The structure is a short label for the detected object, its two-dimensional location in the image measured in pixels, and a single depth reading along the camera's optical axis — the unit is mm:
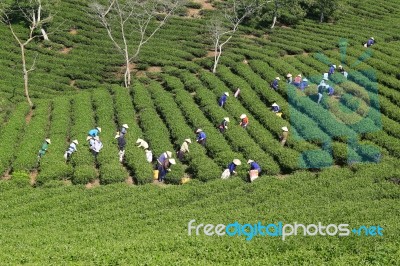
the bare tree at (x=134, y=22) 40891
